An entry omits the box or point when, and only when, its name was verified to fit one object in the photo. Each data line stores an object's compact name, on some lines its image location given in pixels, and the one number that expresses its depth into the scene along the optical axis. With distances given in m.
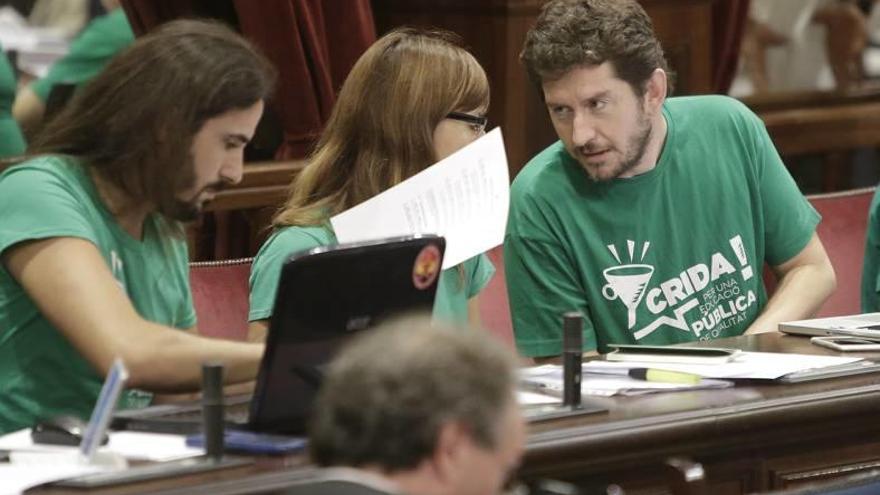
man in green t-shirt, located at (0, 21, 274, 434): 5.93
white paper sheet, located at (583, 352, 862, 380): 6.52
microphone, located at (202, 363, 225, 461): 5.23
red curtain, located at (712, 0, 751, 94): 11.55
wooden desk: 5.79
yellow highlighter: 6.42
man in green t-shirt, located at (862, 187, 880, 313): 8.45
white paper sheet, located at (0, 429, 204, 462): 5.37
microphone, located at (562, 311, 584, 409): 5.95
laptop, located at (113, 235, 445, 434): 5.32
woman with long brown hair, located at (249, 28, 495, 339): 6.91
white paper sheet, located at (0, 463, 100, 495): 5.07
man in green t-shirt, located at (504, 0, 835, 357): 7.73
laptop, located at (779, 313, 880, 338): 7.29
